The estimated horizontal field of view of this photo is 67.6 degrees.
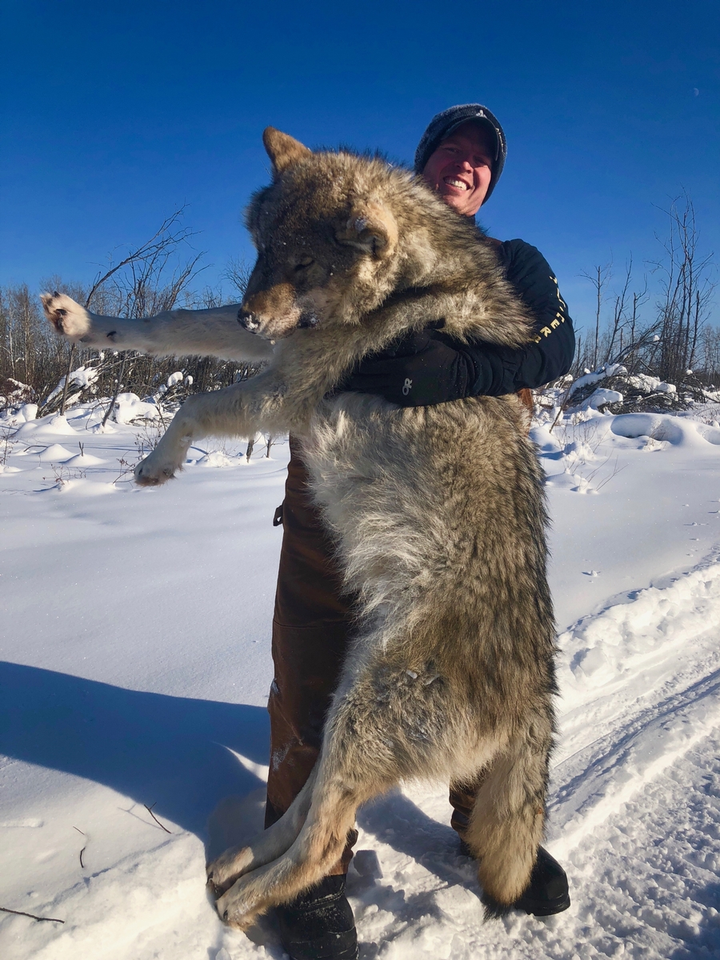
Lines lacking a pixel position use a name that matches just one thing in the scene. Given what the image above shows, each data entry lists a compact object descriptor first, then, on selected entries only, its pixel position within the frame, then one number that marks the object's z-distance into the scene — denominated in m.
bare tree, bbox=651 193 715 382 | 19.02
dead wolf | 1.79
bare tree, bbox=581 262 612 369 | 26.33
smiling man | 1.87
